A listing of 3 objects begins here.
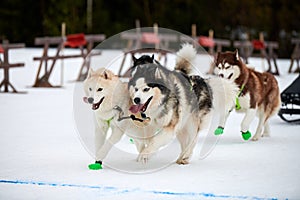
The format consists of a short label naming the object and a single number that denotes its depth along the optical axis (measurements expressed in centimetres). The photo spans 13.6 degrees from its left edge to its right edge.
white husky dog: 992
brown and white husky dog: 1343
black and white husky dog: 967
